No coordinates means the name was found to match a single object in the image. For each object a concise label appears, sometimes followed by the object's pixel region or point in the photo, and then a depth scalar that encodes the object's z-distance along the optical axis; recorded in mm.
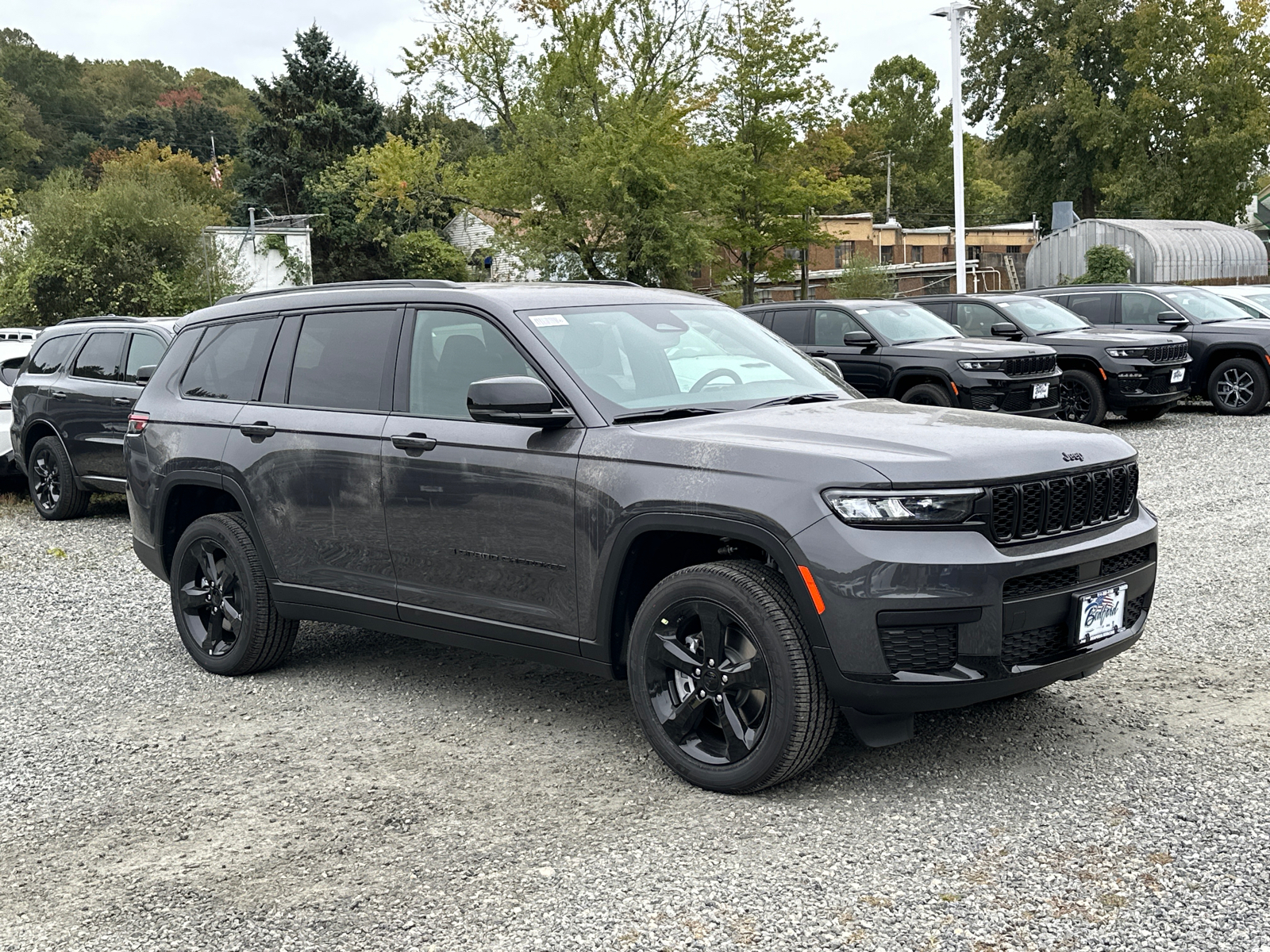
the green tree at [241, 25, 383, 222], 56969
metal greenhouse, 38344
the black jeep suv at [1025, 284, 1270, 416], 16688
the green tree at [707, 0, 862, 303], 32406
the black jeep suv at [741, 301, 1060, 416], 13852
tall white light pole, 25688
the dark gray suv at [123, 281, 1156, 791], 4020
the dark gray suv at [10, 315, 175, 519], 11266
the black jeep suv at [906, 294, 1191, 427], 15430
